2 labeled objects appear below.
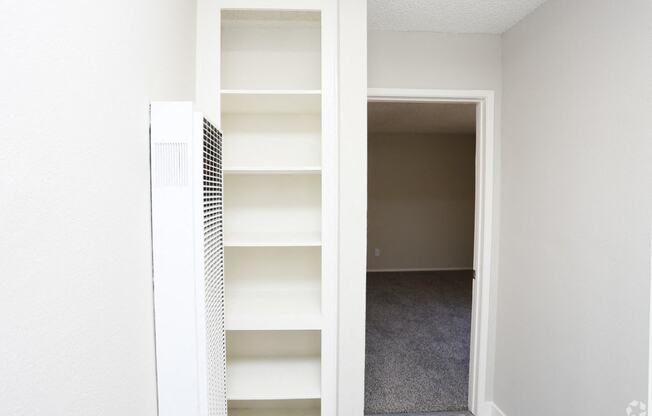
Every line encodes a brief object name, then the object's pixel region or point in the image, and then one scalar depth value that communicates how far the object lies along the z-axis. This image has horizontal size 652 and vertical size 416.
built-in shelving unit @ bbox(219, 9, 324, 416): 1.87
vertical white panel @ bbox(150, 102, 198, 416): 1.04
